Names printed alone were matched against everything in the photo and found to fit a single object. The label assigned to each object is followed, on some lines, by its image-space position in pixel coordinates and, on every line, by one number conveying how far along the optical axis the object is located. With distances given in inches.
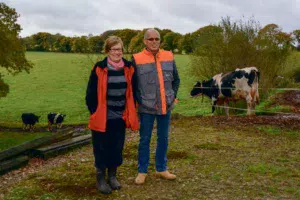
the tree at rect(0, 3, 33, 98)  702.5
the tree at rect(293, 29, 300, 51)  2569.9
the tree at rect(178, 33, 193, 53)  2458.7
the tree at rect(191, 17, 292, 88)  613.6
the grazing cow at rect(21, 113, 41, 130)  690.4
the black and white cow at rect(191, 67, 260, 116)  506.3
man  216.7
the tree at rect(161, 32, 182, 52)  2741.1
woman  203.3
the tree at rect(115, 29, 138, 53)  2100.8
